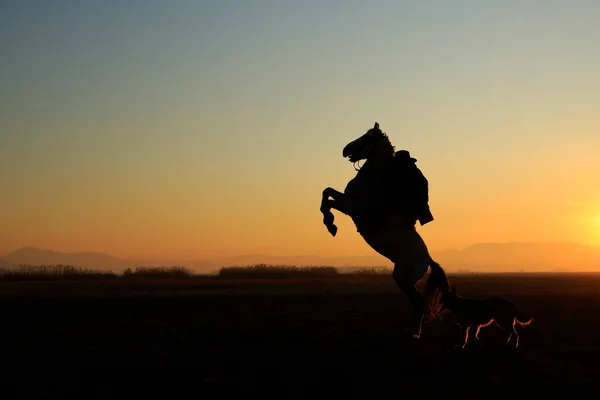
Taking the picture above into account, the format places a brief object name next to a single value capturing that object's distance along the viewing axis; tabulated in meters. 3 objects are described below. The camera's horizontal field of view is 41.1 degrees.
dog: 10.48
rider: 11.04
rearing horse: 10.97
